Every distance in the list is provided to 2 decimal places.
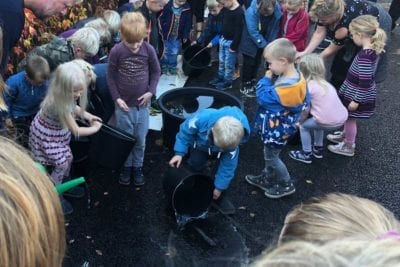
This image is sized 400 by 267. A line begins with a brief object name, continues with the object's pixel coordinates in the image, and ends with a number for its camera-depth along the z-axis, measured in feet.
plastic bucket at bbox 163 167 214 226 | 12.00
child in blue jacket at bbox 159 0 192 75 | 19.80
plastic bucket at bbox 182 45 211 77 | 20.61
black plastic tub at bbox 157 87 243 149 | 14.73
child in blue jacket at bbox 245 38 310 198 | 12.31
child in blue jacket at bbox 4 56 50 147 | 11.26
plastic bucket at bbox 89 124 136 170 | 12.03
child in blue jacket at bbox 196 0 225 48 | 20.06
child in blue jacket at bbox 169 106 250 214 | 11.20
